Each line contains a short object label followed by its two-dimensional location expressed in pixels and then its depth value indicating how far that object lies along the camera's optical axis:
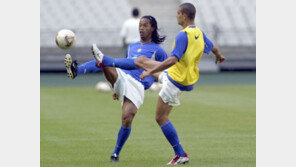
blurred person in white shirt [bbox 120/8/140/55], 38.41
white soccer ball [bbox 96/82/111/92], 41.18
